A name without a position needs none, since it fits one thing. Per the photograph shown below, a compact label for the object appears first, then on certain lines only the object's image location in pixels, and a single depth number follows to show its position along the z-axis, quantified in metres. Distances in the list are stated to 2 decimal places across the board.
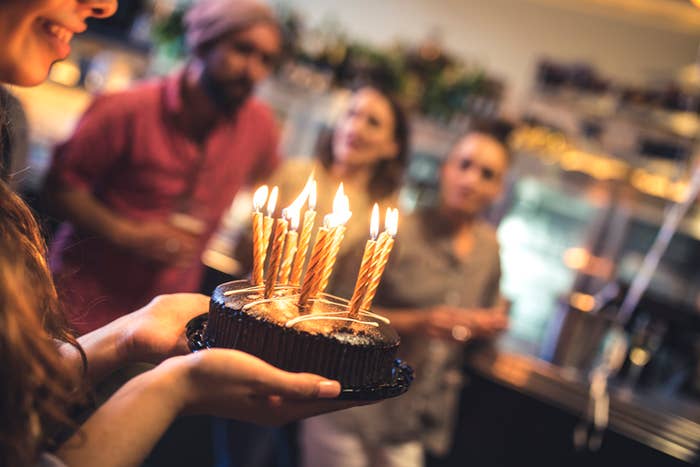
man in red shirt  2.19
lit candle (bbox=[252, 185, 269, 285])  1.14
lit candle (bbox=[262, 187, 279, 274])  1.17
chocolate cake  1.06
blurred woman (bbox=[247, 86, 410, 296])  2.61
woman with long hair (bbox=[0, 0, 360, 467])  0.81
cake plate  1.03
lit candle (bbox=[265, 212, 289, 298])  1.15
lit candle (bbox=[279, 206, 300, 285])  1.18
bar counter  2.98
